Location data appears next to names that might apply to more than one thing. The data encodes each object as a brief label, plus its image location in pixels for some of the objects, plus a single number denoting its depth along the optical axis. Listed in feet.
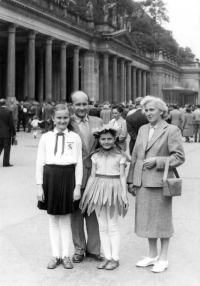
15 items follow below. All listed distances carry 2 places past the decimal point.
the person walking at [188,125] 84.89
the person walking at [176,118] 86.92
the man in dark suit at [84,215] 18.93
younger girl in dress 17.87
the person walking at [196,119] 88.07
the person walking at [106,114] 79.41
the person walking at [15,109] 88.74
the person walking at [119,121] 34.12
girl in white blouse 17.93
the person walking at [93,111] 77.66
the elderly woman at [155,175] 17.62
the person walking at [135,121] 37.29
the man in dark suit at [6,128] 48.22
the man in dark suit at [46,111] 92.19
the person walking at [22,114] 97.76
